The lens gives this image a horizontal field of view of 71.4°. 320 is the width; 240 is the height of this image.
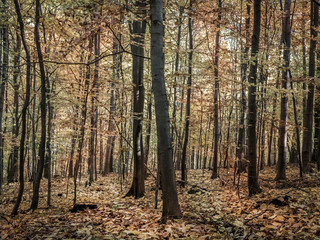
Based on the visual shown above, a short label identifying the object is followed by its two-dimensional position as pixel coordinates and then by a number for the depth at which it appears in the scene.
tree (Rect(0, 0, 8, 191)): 7.52
